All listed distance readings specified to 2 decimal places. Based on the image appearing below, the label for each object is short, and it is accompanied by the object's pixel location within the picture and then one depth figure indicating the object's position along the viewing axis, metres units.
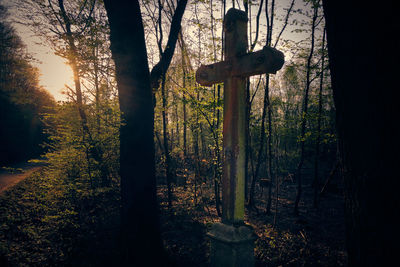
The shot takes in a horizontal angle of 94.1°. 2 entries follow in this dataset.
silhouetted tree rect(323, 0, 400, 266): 1.09
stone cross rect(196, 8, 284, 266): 2.15
